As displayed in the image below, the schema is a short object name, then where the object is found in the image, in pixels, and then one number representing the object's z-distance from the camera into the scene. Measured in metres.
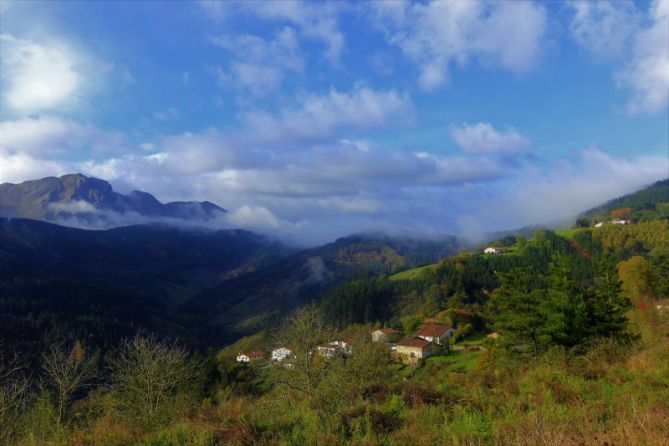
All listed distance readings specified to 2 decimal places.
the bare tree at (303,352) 22.08
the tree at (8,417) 15.75
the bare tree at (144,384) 22.50
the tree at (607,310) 32.38
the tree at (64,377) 21.24
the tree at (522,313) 32.72
